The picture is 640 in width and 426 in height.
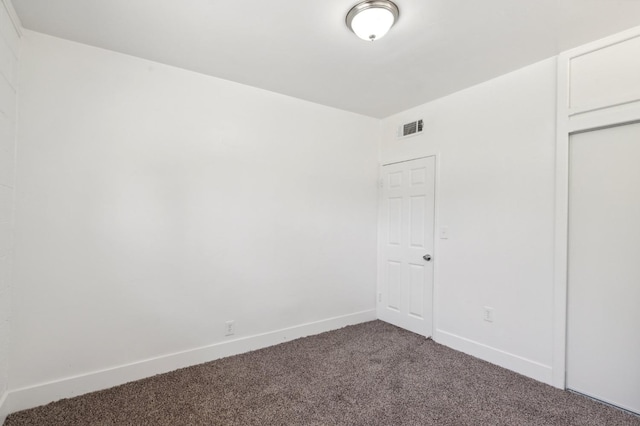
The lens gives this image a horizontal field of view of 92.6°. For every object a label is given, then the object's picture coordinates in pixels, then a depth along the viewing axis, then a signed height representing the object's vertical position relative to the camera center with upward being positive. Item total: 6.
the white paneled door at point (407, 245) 3.44 -0.36
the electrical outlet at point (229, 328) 2.94 -1.13
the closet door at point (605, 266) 2.13 -0.35
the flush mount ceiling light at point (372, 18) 1.87 +1.25
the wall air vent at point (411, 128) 3.55 +1.04
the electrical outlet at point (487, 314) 2.85 -0.92
